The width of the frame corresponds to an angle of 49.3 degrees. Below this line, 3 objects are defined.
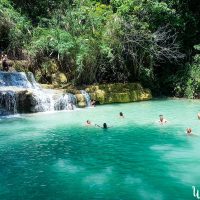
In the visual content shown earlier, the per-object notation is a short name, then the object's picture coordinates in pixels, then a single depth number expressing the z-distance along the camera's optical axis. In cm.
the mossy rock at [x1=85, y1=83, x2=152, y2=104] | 1222
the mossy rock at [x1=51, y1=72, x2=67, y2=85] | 1262
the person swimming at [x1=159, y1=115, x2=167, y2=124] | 858
